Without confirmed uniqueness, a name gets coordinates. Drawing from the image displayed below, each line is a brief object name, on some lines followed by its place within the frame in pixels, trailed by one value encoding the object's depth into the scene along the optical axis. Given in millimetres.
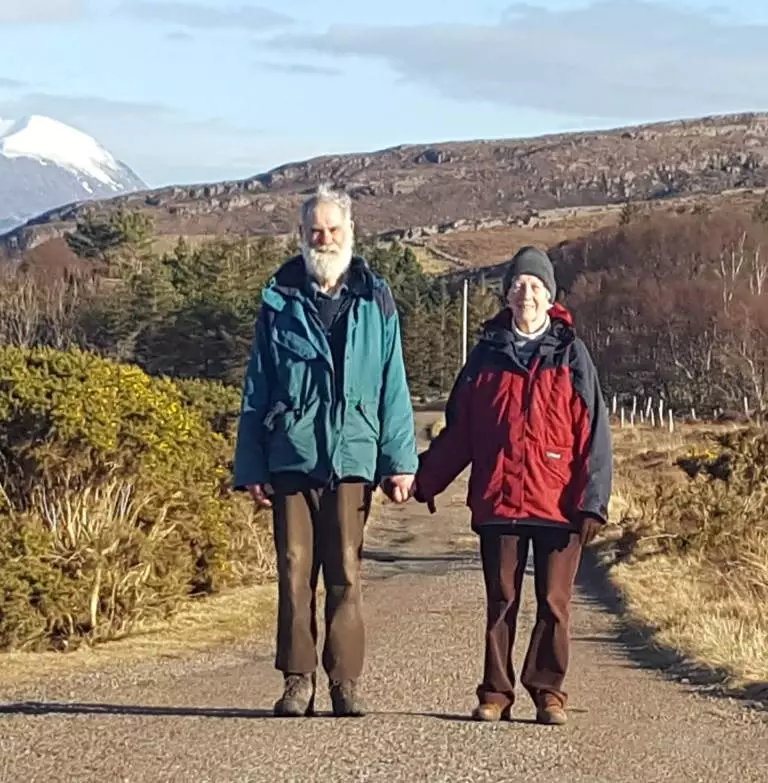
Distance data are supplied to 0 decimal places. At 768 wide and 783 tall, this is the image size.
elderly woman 6953
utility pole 56900
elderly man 6852
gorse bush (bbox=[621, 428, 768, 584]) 15445
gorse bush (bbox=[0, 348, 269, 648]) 10562
